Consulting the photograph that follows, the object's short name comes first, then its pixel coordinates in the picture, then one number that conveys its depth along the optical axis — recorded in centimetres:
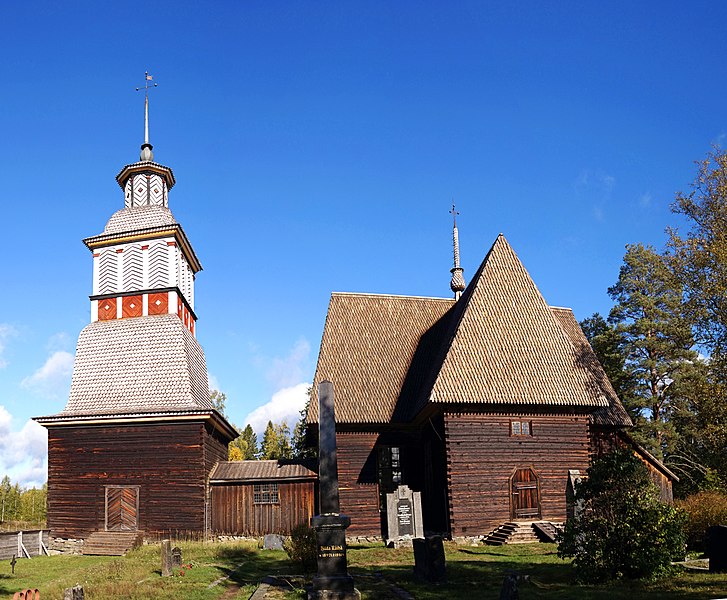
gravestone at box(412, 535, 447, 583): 1681
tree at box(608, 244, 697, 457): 4181
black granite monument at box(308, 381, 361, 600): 1423
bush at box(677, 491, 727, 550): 2306
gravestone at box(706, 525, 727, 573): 1591
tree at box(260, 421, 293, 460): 7682
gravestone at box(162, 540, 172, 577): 1897
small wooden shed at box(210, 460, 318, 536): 3147
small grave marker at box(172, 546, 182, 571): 2012
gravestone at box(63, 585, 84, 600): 1229
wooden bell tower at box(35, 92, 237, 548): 3119
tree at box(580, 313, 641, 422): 4331
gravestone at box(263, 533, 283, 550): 2738
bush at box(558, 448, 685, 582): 1544
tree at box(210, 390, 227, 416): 6278
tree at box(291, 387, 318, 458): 5934
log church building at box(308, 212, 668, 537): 2836
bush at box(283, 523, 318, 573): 1920
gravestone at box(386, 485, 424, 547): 2661
